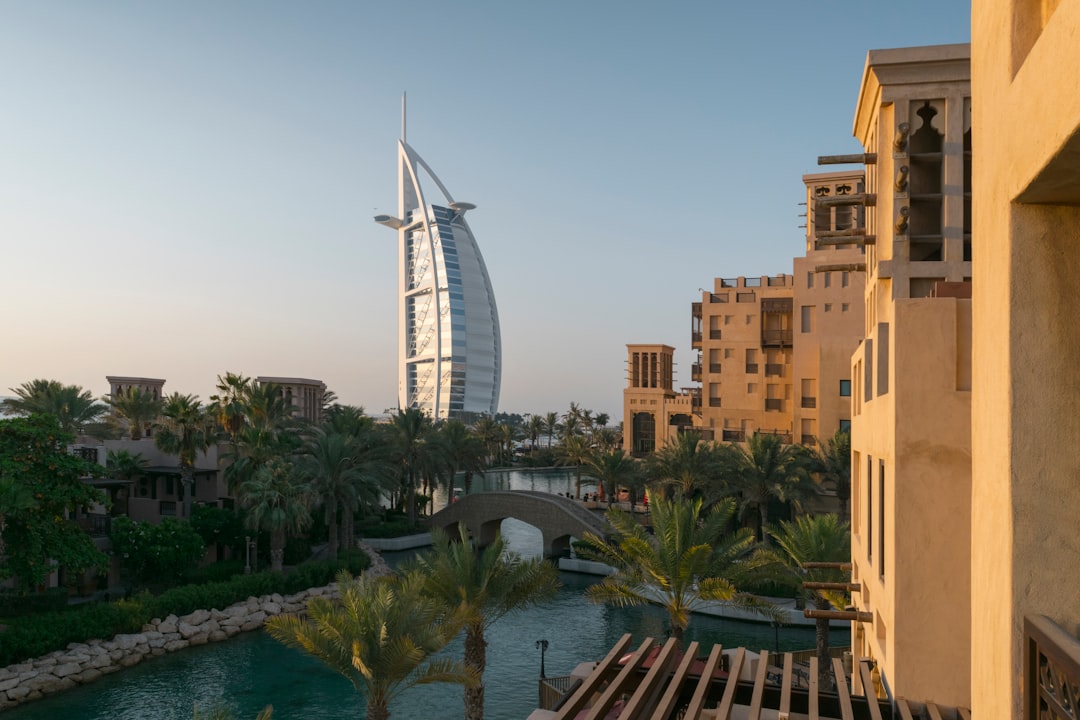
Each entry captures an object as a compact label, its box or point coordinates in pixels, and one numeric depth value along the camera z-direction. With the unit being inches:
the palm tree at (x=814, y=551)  877.2
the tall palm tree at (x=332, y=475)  1465.3
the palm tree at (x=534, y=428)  3878.0
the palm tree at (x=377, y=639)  607.8
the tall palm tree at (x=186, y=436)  1416.1
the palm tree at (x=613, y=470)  1971.0
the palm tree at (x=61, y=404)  1839.3
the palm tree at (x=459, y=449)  1993.1
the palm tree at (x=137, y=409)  1829.5
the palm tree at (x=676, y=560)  794.2
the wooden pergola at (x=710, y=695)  324.2
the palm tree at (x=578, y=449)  2325.1
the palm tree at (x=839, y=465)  1569.9
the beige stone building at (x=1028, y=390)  155.6
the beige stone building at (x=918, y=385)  332.5
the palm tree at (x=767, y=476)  1497.3
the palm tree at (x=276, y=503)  1288.1
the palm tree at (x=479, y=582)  796.0
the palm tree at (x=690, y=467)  1630.2
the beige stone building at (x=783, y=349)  1855.3
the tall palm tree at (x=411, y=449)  1865.2
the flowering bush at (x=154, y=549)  1205.7
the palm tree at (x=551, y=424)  3922.2
